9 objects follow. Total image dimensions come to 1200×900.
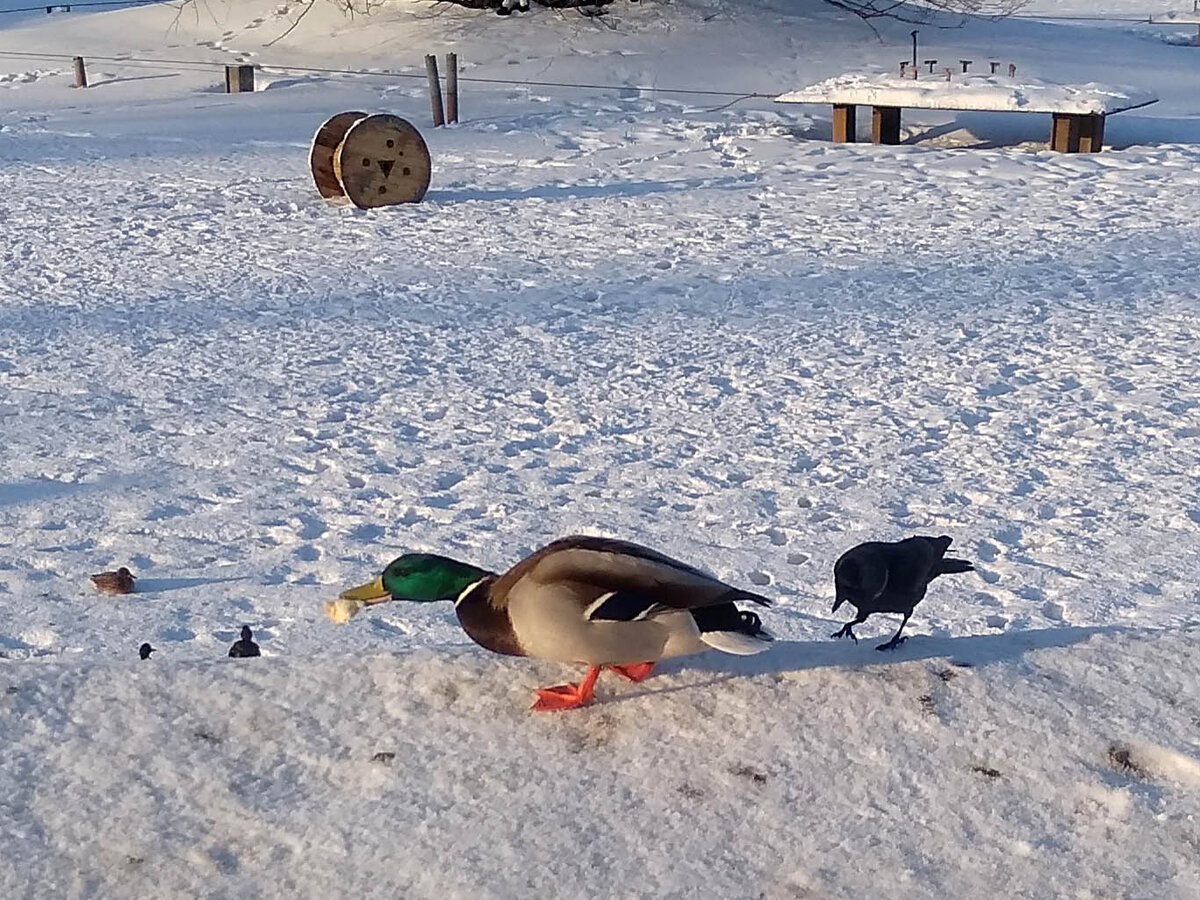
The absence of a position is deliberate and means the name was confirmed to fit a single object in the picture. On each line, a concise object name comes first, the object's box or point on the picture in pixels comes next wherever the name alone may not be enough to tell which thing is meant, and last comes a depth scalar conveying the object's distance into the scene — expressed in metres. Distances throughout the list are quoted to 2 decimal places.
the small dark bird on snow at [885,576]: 3.01
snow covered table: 13.68
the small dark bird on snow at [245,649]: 3.76
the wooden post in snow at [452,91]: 15.41
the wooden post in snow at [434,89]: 15.41
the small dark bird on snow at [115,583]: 5.21
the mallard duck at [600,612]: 2.59
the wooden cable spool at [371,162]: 11.66
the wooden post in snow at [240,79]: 17.45
